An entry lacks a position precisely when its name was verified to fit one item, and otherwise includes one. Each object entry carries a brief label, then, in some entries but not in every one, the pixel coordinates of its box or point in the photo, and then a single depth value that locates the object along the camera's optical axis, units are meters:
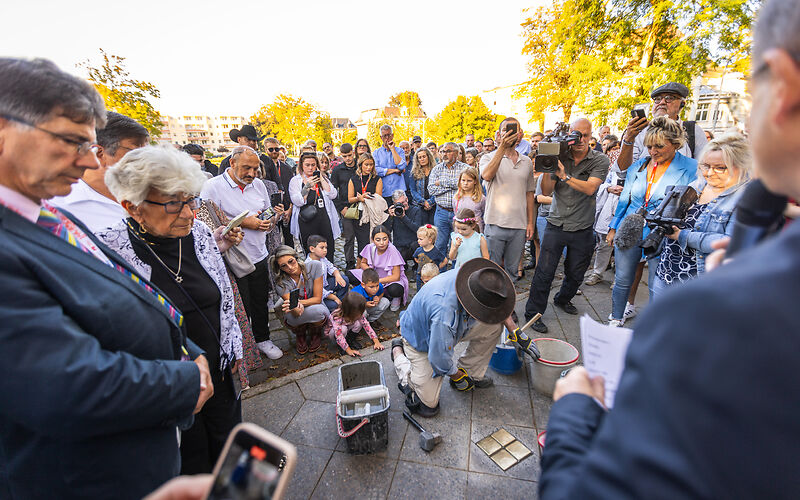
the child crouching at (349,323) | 3.88
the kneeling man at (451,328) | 2.55
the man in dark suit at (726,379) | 0.44
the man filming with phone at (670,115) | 3.74
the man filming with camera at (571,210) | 3.76
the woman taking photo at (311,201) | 5.15
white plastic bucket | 2.83
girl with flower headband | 4.41
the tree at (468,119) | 31.55
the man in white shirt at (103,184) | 2.00
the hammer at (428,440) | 2.46
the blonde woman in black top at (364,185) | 6.10
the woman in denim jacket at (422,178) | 6.70
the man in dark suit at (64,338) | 0.90
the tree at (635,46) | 8.77
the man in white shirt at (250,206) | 3.37
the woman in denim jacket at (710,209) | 2.49
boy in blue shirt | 4.50
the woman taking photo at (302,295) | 3.87
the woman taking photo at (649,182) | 3.20
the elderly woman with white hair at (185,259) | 1.76
